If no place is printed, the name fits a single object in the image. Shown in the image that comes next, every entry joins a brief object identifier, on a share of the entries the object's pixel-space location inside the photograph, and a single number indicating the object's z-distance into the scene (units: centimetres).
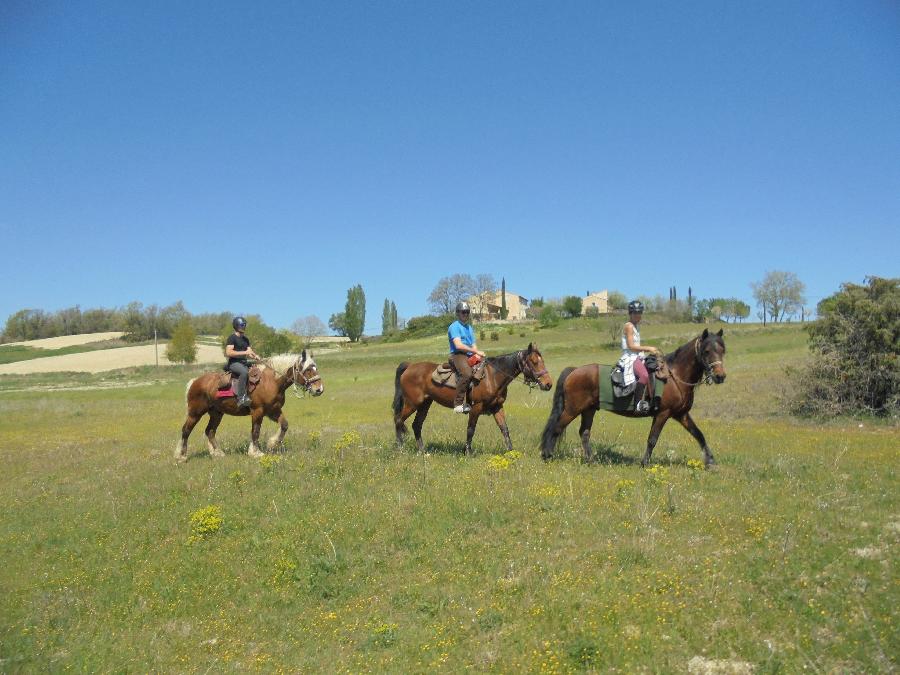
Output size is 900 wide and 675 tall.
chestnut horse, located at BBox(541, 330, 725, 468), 1182
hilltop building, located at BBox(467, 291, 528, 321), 13392
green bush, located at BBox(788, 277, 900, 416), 1981
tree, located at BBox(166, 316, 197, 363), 7638
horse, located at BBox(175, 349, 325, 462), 1468
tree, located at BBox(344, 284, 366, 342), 12656
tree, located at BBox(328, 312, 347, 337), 13262
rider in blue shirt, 1361
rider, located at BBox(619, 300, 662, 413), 1208
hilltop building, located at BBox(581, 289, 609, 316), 15038
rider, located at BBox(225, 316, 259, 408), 1464
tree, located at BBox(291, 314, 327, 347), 13231
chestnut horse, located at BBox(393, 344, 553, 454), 1323
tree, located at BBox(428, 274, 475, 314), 13050
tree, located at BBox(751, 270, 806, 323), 10062
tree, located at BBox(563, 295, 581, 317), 12203
